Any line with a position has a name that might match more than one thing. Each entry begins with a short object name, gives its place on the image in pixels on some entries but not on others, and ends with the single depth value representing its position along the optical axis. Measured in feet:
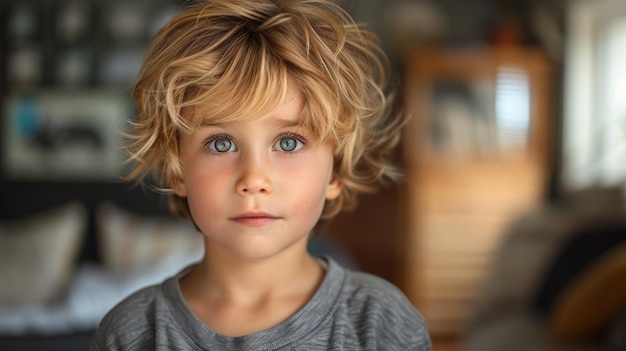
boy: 2.64
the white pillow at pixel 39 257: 8.67
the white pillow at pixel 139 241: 9.50
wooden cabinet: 15.26
